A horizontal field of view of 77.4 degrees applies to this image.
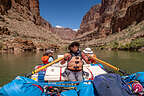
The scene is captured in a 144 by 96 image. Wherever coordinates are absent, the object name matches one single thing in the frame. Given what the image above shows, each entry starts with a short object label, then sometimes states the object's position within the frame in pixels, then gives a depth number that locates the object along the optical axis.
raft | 2.77
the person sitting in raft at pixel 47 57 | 4.77
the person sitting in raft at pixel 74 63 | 2.62
